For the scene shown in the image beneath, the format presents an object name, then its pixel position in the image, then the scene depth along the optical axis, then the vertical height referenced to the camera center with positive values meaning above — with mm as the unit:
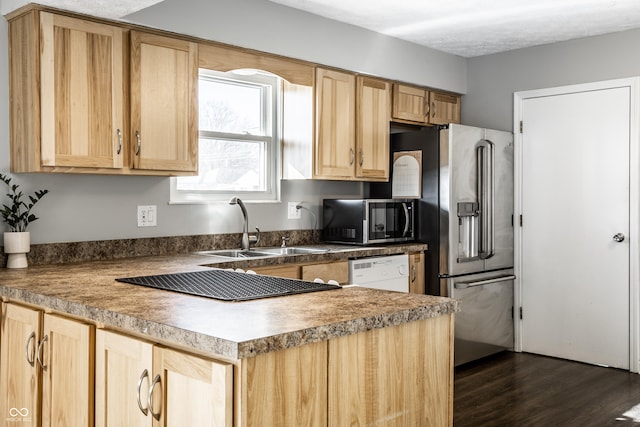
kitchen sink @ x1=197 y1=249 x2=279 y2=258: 3783 -332
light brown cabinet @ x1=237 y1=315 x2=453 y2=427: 1488 -493
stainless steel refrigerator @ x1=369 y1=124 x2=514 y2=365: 4438 -174
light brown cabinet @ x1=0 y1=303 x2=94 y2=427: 2008 -606
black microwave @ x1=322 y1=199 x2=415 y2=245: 4281 -150
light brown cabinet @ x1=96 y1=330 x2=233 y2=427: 1479 -498
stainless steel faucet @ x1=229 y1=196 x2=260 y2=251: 3856 -207
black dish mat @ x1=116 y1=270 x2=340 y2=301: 2051 -311
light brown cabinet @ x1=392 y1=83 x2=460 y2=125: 4820 +767
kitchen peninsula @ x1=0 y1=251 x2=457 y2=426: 1491 -439
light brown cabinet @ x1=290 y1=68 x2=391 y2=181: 4176 +467
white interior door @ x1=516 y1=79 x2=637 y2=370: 4492 -182
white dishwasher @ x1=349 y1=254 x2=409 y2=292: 3971 -483
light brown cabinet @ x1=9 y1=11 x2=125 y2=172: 2867 +509
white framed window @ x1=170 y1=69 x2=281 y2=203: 3908 +391
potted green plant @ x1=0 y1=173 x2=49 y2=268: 2914 -103
